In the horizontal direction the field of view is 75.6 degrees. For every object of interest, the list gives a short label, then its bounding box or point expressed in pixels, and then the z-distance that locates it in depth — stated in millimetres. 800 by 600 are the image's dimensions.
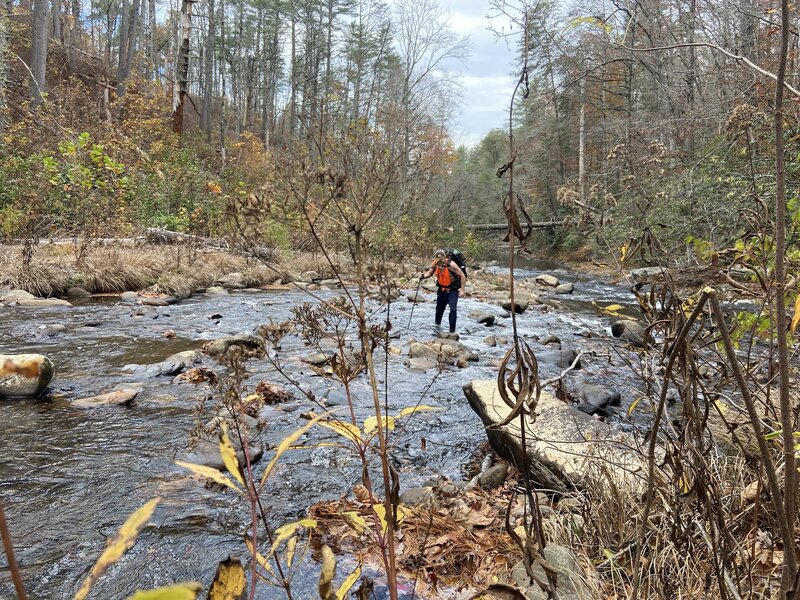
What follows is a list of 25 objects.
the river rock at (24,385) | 5047
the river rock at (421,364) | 7355
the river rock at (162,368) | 6059
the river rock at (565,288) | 16328
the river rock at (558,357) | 7578
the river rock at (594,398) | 5477
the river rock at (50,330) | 7316
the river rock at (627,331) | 8630
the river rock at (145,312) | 9195
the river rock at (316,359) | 7064
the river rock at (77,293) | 10414
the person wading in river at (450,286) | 9406
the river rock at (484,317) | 11164
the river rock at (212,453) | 3916
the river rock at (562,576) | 1971
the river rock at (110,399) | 4980
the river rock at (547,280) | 17586
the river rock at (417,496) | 3412
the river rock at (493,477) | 3766
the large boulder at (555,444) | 2988
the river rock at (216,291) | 12245
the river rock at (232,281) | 13250
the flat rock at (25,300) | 9156
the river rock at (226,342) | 6684
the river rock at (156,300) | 10297
